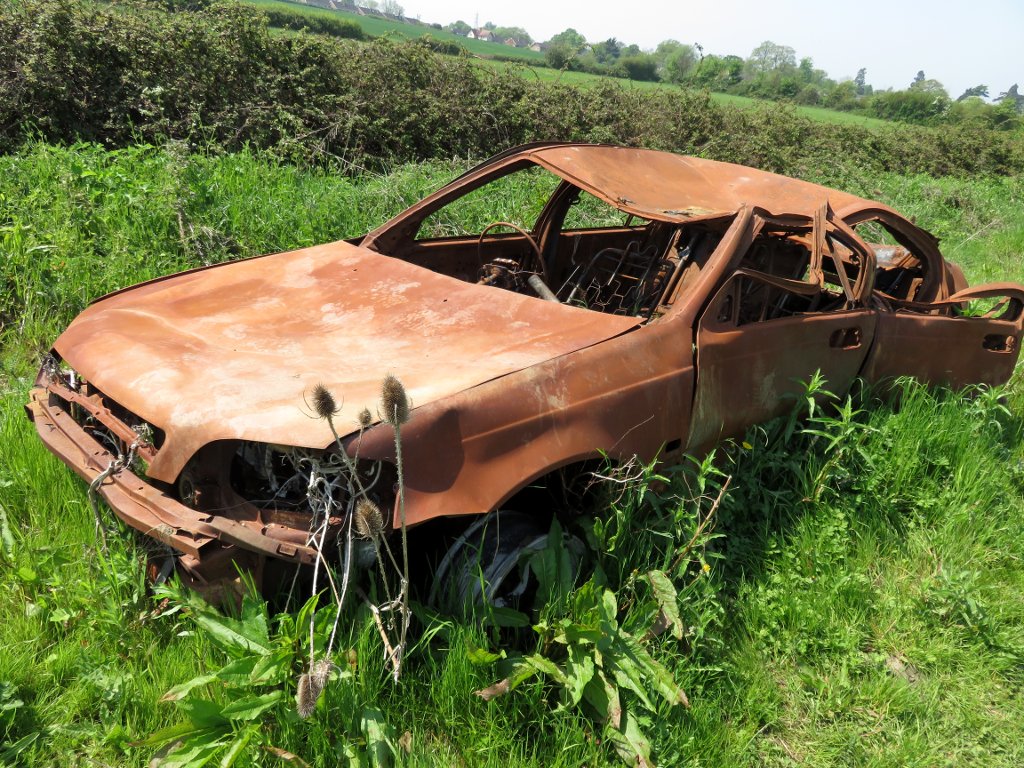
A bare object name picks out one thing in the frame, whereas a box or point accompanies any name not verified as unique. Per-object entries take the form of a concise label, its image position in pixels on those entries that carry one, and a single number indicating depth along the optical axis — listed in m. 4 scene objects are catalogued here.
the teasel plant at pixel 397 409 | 1.92
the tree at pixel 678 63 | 30.35
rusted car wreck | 2.30
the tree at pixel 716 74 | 21.40
